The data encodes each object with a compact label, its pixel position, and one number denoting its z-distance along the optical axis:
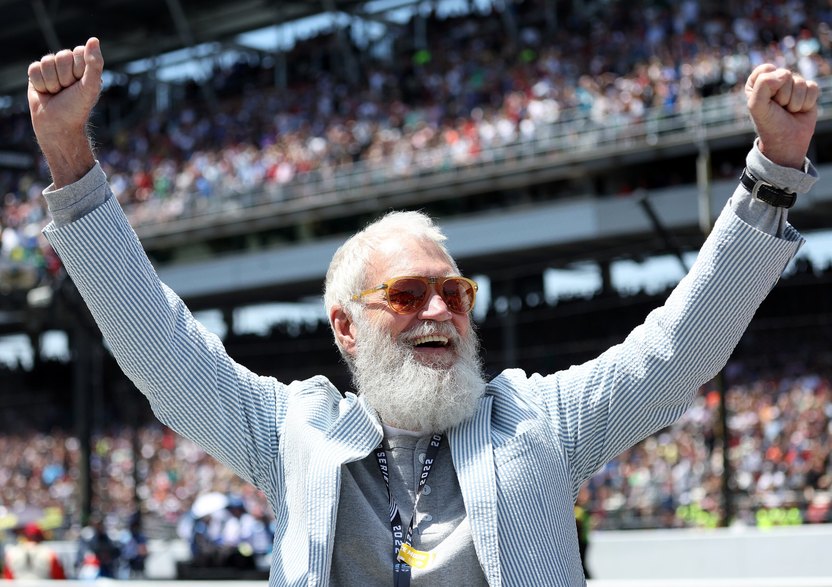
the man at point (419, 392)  2.81
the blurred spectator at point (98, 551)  16.31
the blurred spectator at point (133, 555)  17.89
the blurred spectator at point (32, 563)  13.32
